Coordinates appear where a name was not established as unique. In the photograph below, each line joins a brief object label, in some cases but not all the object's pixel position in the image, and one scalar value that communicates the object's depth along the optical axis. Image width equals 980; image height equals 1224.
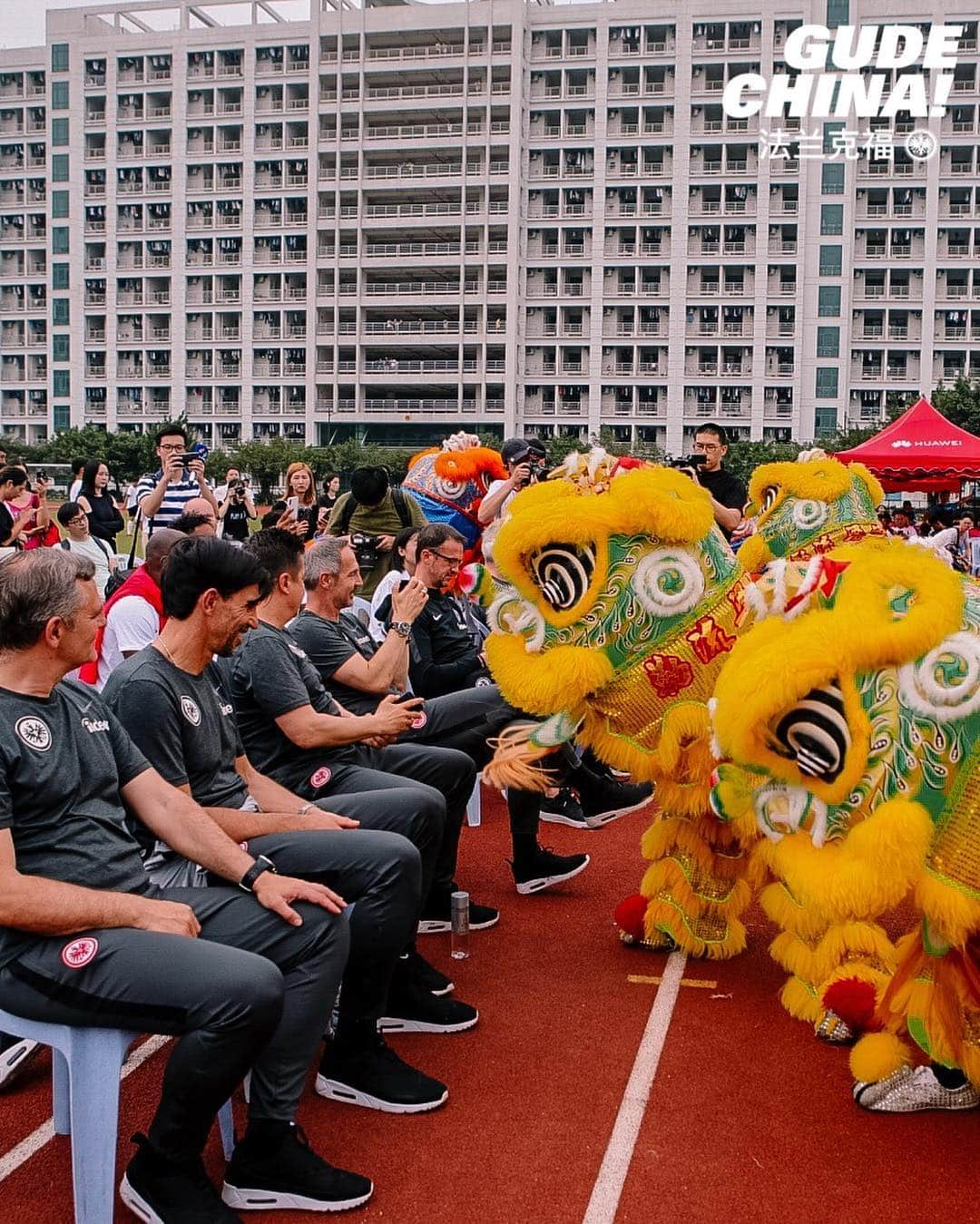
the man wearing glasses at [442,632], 5.57
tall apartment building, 56.06
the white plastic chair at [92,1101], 2.69
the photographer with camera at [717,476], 7.05
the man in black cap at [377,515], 7.27
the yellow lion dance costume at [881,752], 2.93
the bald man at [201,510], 5.66
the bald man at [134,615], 5.00
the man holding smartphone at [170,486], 7.38
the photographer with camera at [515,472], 6.48
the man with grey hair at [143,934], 2.68
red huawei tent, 15.98
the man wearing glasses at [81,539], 7.32
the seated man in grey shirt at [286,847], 3.41
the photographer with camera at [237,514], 10.49
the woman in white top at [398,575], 5.98
